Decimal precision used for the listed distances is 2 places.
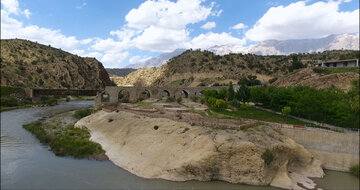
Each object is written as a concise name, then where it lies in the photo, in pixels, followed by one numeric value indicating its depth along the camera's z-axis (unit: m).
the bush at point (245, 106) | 44.97
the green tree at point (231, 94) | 54.28
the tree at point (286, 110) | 38.31
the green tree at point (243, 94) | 52.49
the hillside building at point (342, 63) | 64.53
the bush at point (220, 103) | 45.72
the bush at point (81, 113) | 56.38
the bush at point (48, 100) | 80.64
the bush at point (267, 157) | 25.56
